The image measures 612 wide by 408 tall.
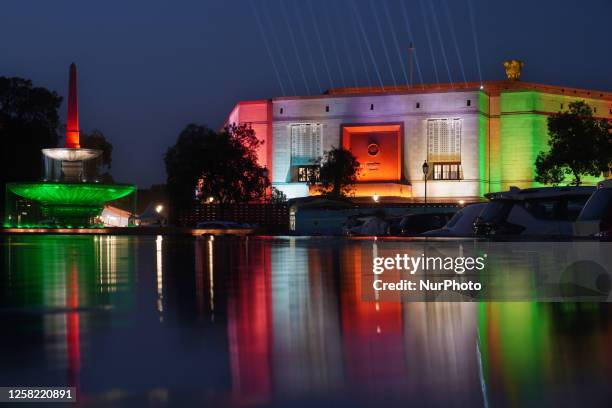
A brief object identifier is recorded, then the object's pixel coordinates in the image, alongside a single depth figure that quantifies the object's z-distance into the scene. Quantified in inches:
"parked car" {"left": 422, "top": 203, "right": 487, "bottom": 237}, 999.0
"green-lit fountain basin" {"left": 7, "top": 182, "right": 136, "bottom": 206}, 1934.1
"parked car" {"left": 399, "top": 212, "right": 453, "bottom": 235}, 1321.4
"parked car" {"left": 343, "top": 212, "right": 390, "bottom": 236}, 1461.6
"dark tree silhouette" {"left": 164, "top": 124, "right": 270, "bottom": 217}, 2472.9
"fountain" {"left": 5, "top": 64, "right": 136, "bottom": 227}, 1955.0
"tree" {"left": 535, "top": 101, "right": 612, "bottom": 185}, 2802.7
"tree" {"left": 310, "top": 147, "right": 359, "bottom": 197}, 3127.5
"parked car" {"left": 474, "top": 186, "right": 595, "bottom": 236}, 794.2
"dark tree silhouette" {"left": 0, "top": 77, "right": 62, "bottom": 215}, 2711.6
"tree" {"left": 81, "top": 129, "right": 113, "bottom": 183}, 4284.0
